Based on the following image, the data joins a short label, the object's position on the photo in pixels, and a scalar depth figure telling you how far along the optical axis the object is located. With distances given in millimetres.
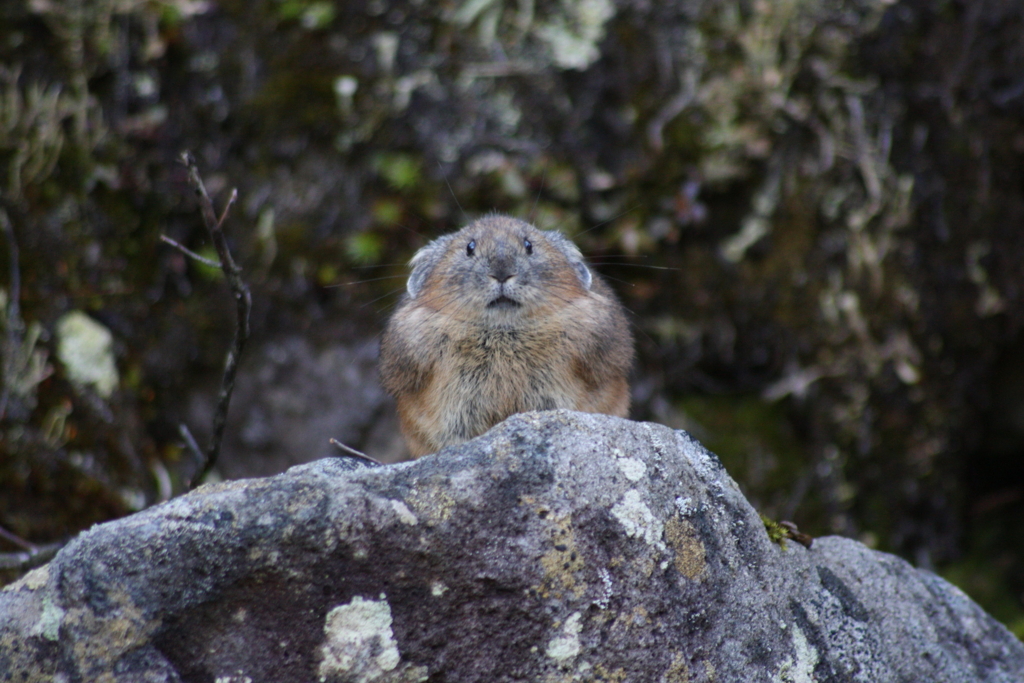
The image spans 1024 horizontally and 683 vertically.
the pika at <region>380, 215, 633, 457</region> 9594
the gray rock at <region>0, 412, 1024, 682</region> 6070
